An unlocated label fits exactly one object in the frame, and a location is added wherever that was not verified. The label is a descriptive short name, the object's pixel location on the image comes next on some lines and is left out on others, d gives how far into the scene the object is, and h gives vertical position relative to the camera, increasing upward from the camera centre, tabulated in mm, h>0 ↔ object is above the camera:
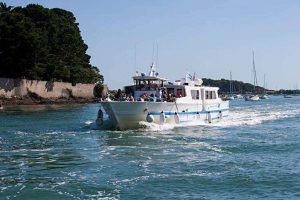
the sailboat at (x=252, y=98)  141812 -604
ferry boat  33844 -437
